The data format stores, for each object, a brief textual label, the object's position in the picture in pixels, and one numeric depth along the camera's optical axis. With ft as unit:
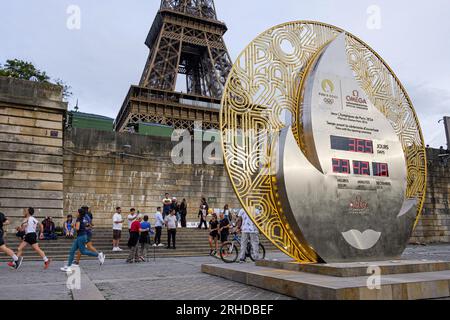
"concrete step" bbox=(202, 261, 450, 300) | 14.49
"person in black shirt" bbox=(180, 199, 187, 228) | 61.62
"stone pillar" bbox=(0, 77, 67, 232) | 49.88
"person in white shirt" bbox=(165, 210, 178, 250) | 43.57
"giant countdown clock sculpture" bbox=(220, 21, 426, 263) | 20.70
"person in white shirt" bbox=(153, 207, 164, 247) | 44.98
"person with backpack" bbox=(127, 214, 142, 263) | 35.14
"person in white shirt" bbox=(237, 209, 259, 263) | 31.55
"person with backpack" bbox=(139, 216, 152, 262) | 36.06
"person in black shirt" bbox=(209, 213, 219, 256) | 41.33
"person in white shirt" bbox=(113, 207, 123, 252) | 42.20
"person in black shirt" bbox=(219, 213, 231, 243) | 41.22
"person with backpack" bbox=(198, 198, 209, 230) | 61.60
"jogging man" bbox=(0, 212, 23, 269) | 27.63
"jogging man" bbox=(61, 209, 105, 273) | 28.48
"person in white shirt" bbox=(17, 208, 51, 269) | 30.01
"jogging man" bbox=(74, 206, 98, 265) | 29.03
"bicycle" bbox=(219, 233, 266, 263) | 33.60
